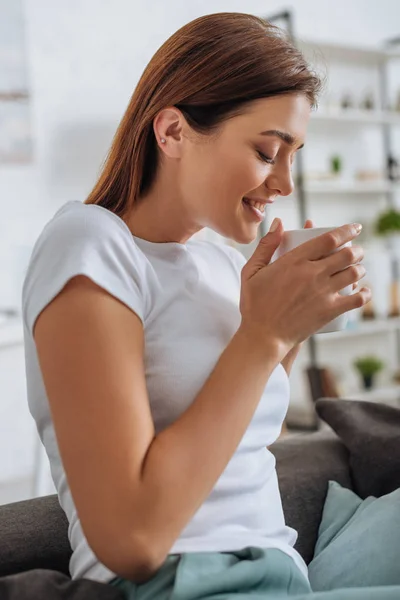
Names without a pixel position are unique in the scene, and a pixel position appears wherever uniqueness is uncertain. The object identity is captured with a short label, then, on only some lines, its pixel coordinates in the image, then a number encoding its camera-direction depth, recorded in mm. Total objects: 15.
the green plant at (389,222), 4574
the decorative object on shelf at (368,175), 4641
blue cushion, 1135
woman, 850
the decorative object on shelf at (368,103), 4730
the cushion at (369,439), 1371
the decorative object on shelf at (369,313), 4594
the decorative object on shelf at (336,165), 4492
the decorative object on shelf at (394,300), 4633
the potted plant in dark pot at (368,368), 4469
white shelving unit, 4391
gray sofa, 1152
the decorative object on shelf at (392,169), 4820
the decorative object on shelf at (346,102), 4590
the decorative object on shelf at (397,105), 4891
